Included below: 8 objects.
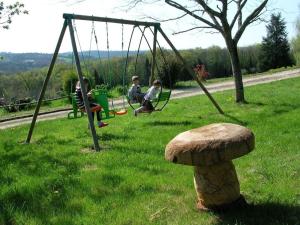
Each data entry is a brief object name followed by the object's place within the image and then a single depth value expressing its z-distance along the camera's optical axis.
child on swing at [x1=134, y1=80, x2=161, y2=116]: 8.58
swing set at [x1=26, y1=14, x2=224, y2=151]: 6.60
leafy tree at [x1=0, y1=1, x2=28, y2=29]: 10.06
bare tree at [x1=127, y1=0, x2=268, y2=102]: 10.15
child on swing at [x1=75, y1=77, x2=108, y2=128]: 7.49
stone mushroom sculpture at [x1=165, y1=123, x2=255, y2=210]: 3.40
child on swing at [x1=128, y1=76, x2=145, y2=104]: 8.71
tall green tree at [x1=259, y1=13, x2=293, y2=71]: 32.52
